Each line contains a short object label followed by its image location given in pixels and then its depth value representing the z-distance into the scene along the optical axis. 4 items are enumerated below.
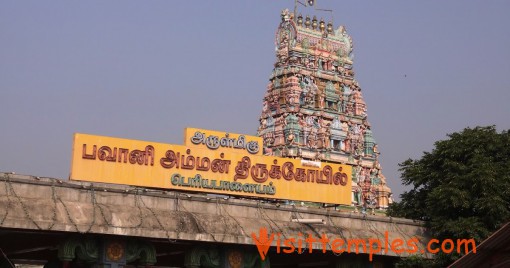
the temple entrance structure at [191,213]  31.89
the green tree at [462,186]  39.19
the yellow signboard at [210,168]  36.59
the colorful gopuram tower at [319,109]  83.44
